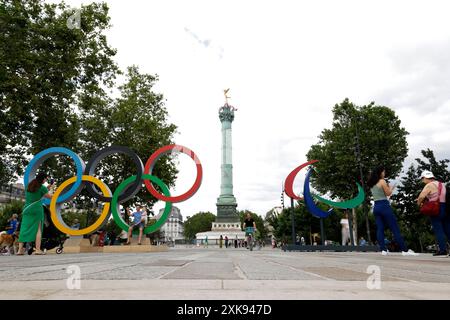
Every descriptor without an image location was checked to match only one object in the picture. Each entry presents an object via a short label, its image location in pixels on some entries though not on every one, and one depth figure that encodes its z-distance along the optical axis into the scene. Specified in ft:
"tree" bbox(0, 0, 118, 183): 50.39
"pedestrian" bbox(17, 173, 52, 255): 32.76
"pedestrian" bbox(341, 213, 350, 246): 60.78
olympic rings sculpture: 51.16
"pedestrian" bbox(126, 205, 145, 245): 59.34
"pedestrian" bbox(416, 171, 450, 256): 25.84
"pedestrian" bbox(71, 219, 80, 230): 57.21
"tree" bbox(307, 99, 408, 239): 110.73
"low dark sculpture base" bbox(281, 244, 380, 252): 55.01
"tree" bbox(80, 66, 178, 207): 91.82
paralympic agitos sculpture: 53.13
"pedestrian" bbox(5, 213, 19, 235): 47.18
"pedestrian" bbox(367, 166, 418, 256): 28.07
